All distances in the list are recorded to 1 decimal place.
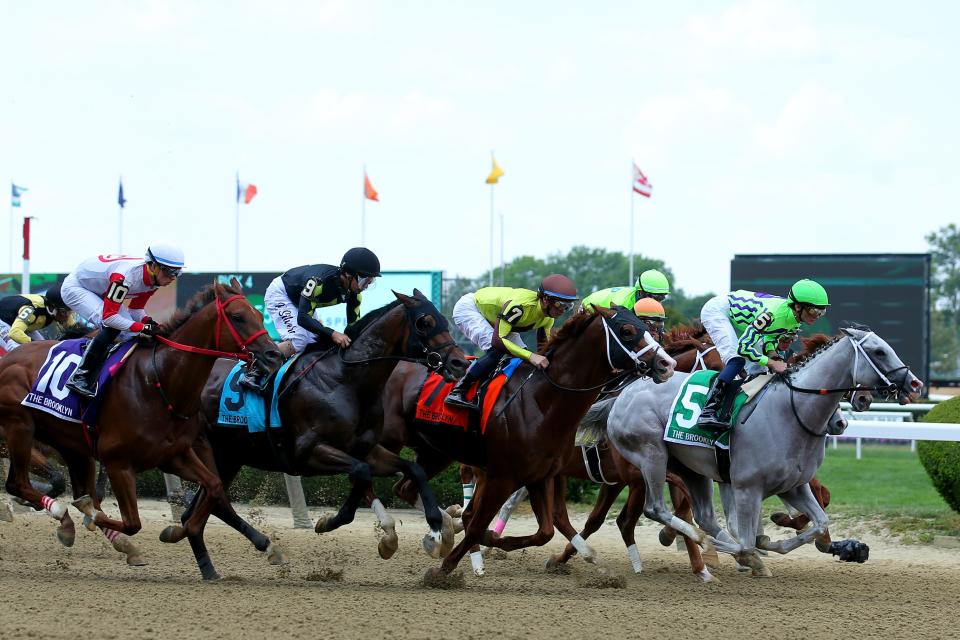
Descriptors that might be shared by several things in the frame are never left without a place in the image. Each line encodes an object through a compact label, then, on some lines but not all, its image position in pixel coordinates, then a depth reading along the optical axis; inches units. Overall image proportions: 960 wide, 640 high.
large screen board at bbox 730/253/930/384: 1423.5
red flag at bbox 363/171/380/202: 2354.8
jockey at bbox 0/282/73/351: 756.0
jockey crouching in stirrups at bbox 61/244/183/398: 574.2
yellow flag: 2328.7
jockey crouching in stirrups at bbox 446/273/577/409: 575.2
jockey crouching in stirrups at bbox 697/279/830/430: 597.0
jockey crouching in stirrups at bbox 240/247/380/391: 594.2
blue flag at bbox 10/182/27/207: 1726.1
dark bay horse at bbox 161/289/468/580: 561.9
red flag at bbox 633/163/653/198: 2091.5
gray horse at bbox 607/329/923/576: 585.6
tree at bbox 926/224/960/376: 4842.5
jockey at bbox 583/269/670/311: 700.0
